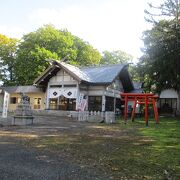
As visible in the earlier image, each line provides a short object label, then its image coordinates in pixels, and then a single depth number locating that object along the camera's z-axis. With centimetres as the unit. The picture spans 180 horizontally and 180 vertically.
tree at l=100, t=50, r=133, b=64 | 4581
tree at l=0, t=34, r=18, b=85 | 3640
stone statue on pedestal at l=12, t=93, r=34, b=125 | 1309
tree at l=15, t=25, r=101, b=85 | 3352
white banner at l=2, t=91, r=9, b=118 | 1614
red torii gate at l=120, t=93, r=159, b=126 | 1651
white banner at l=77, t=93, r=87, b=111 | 2336
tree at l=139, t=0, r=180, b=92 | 1920
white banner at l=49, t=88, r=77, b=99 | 2373
